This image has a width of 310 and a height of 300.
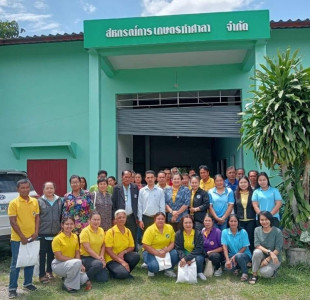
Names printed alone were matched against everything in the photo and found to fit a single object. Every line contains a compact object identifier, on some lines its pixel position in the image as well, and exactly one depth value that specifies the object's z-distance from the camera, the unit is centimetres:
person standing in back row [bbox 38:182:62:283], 552
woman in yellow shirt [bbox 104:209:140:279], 555
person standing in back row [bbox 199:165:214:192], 686
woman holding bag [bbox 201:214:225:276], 572
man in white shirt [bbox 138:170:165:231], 636
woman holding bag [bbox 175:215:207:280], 556
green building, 989
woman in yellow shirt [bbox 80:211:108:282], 534
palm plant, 595
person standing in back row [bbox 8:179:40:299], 501
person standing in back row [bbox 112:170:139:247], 634
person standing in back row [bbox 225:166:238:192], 701
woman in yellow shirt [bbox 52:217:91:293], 512
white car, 603
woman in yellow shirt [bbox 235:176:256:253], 611
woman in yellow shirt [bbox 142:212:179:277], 568
